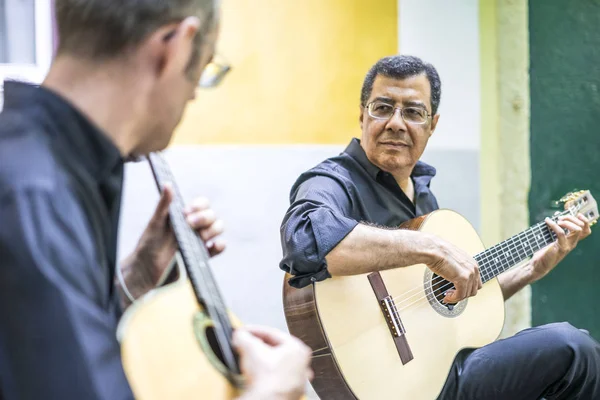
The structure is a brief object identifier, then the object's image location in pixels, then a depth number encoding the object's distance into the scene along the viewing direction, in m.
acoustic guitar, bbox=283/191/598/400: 2.10
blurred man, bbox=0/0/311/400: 0.82
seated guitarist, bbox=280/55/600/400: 2.12
